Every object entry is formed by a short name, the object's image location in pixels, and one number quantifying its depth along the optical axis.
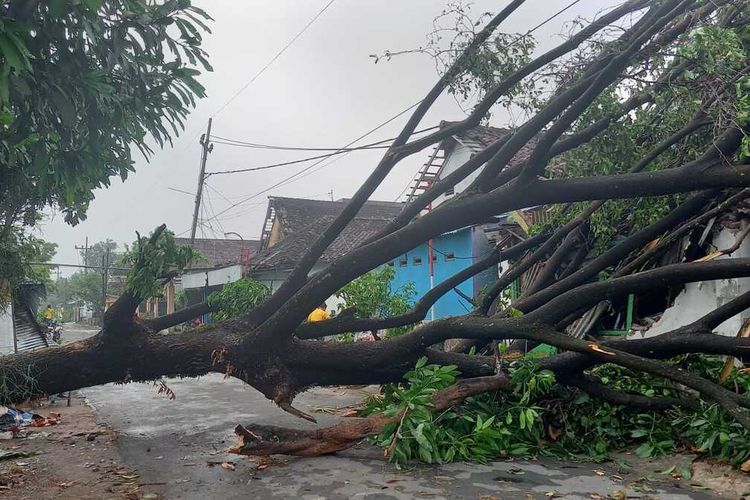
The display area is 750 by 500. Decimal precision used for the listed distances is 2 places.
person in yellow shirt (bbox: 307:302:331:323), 12.11
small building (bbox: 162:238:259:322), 21.86
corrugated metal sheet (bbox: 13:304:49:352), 11.98
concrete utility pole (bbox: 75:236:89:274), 61.53
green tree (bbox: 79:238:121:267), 76.91
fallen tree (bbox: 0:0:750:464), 5.20
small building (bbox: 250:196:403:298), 20.86
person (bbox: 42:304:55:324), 23.54
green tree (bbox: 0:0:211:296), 3.66
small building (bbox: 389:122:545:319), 11.77
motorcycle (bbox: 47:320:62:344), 21.16
